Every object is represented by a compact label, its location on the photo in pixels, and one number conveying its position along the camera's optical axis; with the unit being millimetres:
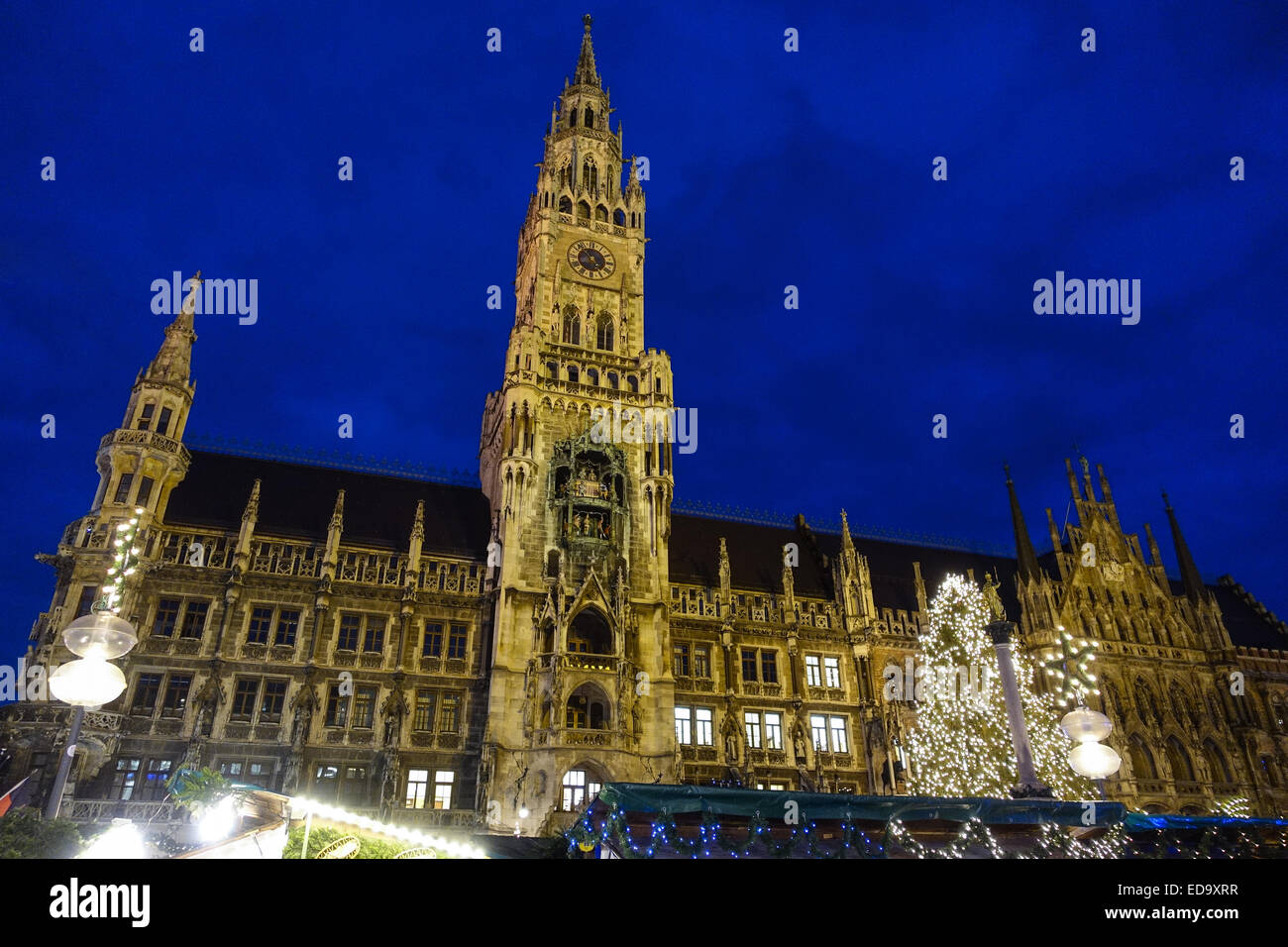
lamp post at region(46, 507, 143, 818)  12570
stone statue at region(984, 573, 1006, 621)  42844
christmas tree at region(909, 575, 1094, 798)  36500
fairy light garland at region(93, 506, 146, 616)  15195
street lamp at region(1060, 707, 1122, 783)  18016
